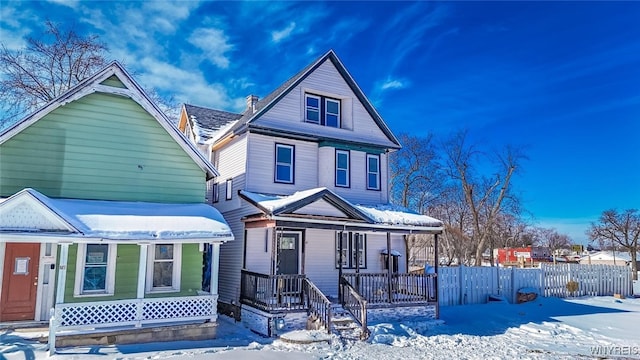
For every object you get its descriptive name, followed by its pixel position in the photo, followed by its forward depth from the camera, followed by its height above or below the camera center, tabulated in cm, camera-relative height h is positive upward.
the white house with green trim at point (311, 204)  1341 +122
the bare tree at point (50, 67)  2067 +828
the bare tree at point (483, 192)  3100 +366
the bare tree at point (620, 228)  5519 +205
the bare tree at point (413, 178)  3469 +497
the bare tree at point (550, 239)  9306 +91
